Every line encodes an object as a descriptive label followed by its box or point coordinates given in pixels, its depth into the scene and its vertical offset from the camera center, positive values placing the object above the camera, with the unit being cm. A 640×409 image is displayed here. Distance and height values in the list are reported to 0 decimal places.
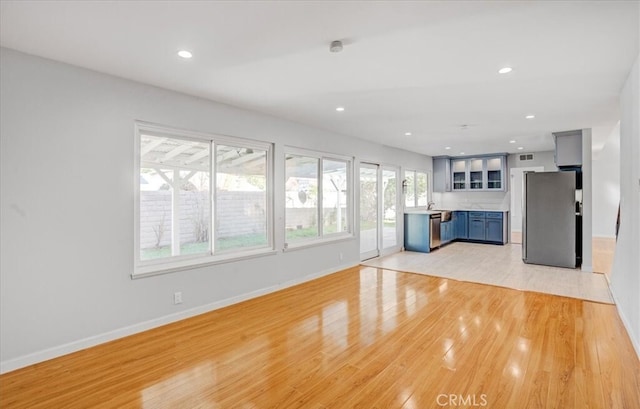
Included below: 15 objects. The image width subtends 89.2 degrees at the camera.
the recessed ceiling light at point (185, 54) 257 +120
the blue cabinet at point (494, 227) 821 -62
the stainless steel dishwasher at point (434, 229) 736 -61
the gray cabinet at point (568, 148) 561 +96
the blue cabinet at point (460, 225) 878 -60
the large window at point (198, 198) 339 +6
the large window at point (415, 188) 816 +39
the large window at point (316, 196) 500 +12
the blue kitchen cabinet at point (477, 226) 851 -61
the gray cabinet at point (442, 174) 911 +82
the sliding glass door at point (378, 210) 659 -15
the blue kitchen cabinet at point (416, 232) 736 -67
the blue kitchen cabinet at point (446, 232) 797 -72
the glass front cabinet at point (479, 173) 843 +82
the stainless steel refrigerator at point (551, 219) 559 -29
